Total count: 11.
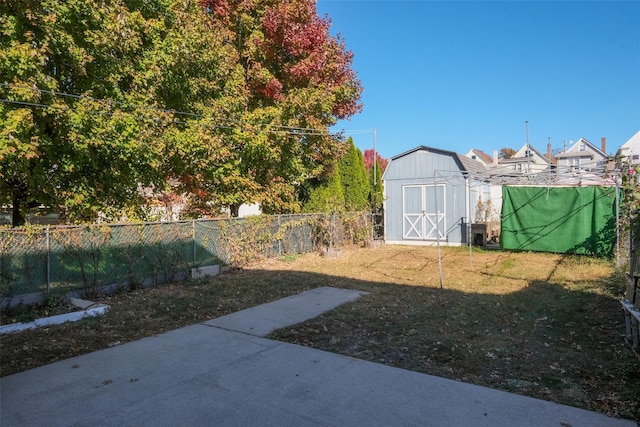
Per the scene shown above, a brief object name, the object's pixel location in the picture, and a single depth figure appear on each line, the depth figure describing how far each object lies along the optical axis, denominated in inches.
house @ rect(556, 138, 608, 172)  1953.7
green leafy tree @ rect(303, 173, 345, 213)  595.8
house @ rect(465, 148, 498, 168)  1637.4
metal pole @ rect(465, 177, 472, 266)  536.0
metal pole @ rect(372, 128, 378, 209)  652.1
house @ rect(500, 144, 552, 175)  1926.2
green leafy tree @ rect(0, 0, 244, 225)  264.4
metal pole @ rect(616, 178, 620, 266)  378.2
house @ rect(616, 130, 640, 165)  1267.2
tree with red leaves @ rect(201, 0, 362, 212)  466.9
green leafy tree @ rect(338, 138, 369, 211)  631.2
